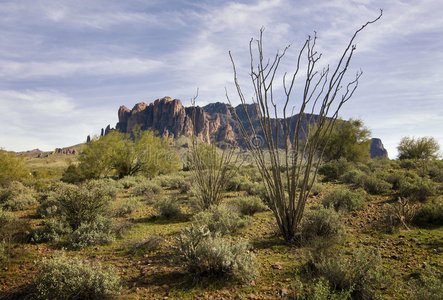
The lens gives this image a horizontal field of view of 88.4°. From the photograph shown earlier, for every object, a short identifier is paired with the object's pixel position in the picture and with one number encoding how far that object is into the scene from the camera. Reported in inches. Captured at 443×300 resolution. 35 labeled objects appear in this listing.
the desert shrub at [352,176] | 356.4
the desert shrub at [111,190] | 371.9
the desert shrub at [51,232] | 190.2
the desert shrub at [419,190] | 243.8
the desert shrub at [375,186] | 299.1
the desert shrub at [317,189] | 328.2
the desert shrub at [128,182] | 503.8
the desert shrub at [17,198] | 311.3
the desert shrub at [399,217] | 181.1
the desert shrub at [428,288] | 83.7
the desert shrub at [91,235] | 177.9
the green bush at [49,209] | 253.1
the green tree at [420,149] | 727.7
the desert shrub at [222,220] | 192.5
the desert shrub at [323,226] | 168.0
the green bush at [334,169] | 486.6
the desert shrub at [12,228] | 184.4
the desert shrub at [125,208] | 267.9
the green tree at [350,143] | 788.0
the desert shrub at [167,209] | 256.7
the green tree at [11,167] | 572.7
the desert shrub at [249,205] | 256.5
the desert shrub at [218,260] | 121.7
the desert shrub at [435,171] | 346.0
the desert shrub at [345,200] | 234.5
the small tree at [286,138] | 152.1
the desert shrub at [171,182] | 466.8
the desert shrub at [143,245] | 166.7
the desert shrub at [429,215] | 187.3
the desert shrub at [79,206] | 216.8
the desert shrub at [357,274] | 103.6
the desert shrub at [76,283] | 108.2
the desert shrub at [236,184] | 399.9
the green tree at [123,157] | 617.6
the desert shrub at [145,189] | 397.4
